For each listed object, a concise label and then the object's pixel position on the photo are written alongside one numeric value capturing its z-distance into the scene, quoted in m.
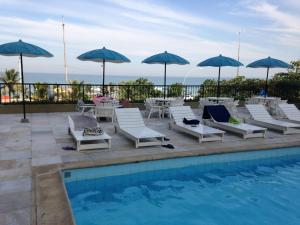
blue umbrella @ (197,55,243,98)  11.06
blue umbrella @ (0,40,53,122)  7.82
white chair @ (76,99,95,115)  9.33
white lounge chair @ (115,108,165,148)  6.36
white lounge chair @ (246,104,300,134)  8.23
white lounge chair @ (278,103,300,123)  9.48
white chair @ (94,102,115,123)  9.29
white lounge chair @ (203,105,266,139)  7.53
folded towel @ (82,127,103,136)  6.09
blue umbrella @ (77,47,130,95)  9.09
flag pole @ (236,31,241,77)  41.76
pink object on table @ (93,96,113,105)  9.28
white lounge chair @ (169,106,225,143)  7.00
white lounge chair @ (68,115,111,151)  5.92
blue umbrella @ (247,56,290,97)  11.98
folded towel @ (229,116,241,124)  8.30
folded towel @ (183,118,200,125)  7.76
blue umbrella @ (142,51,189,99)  10.19
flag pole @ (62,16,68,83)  43.39
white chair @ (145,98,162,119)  10.38
